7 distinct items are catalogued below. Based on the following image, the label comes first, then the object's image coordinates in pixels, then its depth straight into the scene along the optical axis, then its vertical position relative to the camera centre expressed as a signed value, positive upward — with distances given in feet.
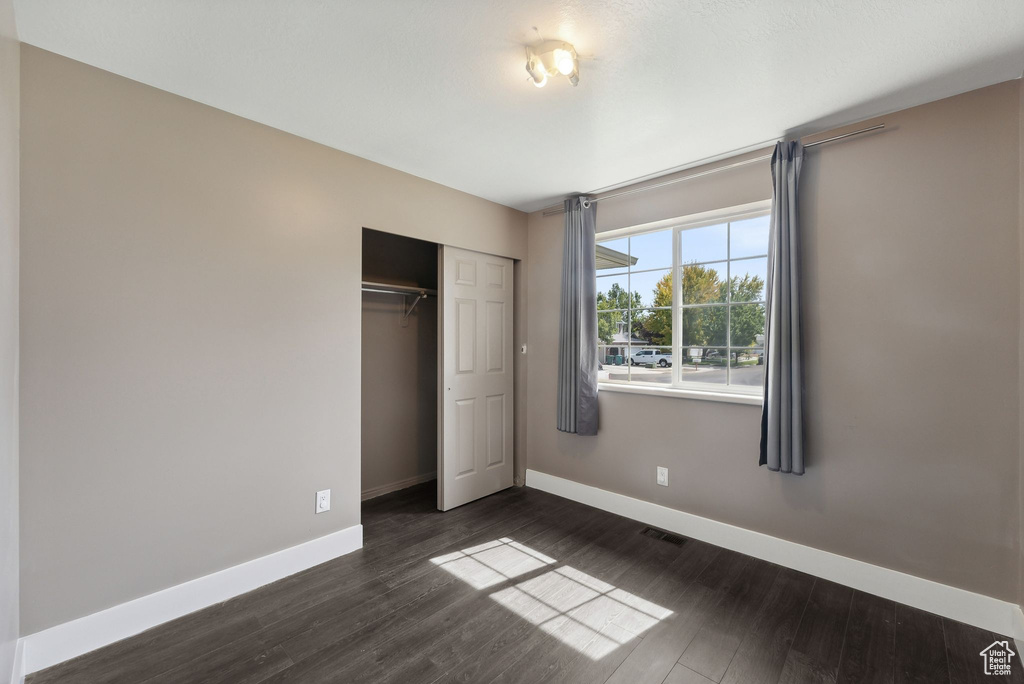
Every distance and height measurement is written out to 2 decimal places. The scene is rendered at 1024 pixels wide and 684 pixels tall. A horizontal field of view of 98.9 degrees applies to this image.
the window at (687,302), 9.14 +0.90
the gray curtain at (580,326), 11.21 +0.39
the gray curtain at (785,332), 7.85 +0.17
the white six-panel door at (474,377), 11.05 -0.98
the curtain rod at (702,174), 7.47 +3.61
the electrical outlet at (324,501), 8.53 -3.15
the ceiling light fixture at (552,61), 5.64 +3.69
